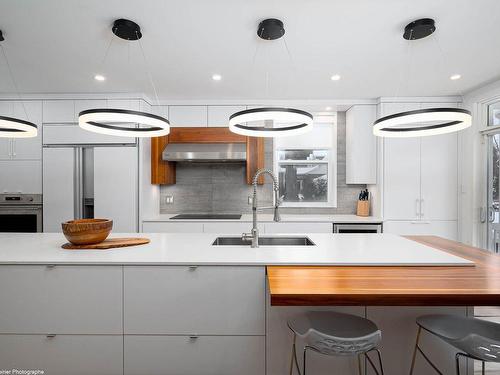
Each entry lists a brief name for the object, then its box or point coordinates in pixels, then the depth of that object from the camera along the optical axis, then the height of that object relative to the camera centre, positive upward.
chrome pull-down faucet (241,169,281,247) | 1.91 -0.31
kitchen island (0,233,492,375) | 1.57 -0.79
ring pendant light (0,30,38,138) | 1.93 +0.46
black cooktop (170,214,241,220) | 3.58 -0.42
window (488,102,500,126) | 3.17 +0.90
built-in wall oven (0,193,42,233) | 3.46 -0.34
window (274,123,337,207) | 4.12 +0.31
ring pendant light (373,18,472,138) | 1.65 +0.46
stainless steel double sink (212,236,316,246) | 2.21 -0.46
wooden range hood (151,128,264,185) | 3.70 +0.64
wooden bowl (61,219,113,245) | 1.78 -0.31
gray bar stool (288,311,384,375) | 1.16 -0.71
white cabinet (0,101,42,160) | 3.48 +0.55
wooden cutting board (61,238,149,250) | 1.81 -0.41
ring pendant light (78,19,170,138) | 1.72 +0.47
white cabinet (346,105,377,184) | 3.68 +0.60
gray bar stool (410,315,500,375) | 1.18 -0.73
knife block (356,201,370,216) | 3.80 -0.30
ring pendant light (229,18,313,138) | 1.71 +0.48
